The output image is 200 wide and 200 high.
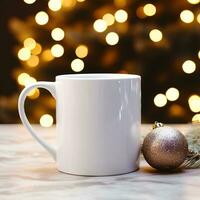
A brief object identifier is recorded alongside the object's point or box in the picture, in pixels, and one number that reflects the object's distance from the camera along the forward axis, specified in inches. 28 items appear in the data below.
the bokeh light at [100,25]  47.9
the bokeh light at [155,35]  47.8
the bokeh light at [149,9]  47.7
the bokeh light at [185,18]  47.9
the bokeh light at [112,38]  47.9
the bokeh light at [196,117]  48.5
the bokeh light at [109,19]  48.0
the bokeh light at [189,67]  48.2
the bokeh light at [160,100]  48.7
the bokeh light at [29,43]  48.3
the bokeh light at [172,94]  48.5
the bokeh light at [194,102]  48.7
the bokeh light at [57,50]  48.2
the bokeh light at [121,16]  47.7
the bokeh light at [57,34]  48.2
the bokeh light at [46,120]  49.4
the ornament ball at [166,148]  29.7
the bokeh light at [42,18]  48.0
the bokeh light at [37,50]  48.5
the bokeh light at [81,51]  48.2
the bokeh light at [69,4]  48.0
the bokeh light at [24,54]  48.3
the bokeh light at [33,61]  48.7
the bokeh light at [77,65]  48.2
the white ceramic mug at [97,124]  29.3
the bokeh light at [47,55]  48.4
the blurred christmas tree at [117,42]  47.8
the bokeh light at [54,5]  48.0
